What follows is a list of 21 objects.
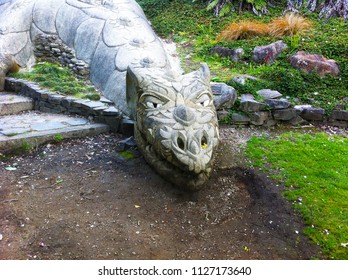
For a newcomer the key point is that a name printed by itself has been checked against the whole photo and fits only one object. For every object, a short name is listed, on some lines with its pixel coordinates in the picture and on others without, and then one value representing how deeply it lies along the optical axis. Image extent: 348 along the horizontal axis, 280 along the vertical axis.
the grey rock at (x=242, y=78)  6.66
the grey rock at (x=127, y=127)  5.39
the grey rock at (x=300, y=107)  6.06
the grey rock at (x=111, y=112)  5.55
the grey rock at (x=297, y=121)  6.07
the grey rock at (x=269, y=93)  6.25
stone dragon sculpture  3.99
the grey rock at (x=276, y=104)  6.02
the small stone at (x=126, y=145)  5.11
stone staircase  4.99
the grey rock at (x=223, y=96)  5.88
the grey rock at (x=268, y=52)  7.81
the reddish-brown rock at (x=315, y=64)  7.10
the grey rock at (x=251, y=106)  5.98
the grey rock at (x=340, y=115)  6.03
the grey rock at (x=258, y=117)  5.95
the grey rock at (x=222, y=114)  5.89
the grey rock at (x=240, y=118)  5.92
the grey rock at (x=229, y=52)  8.12
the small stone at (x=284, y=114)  6.03
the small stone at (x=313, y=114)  6.05
